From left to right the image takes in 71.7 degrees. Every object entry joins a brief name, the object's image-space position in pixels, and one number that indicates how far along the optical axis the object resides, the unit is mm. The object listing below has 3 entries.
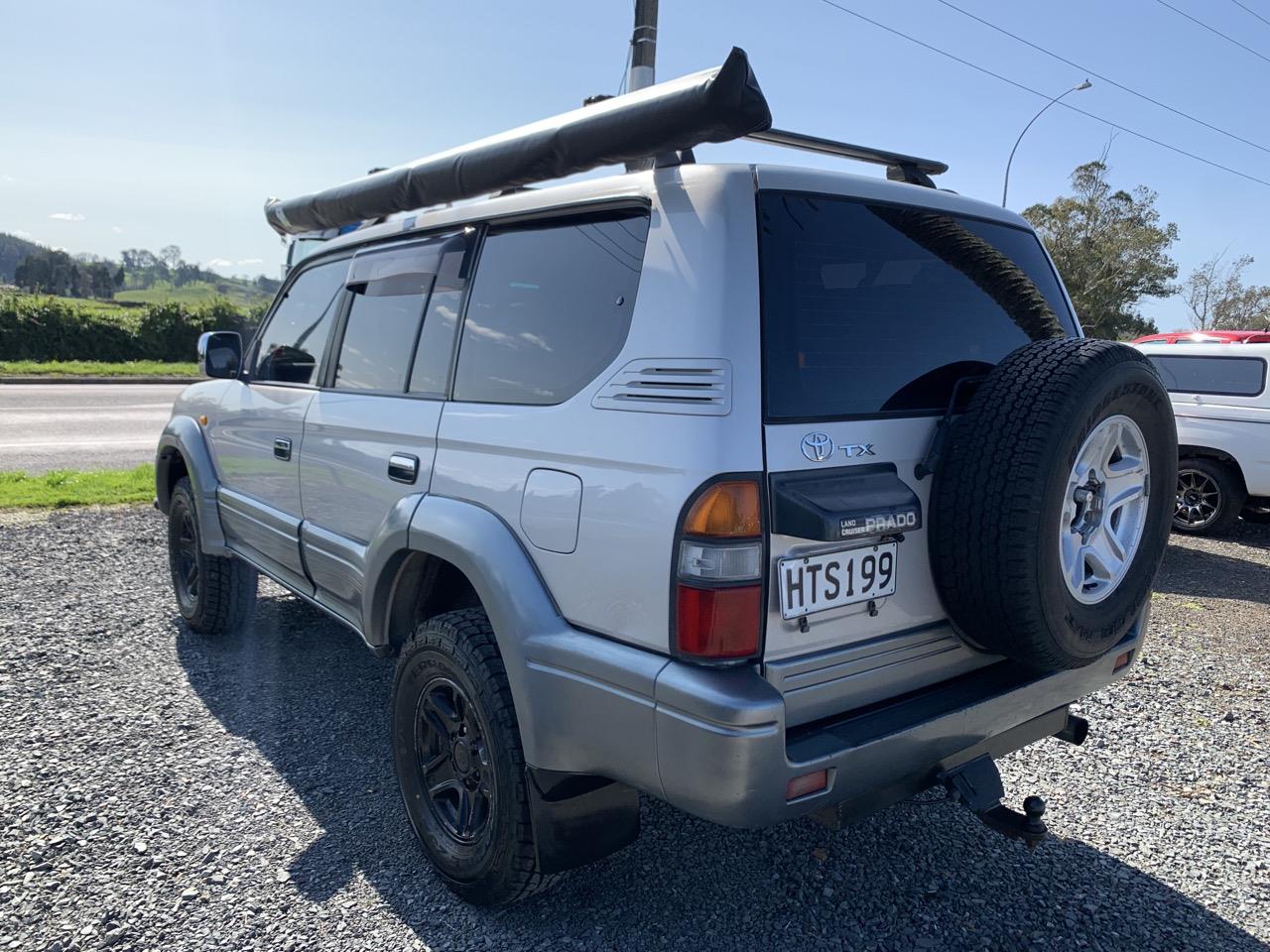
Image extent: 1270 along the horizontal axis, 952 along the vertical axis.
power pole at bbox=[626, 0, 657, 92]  8039
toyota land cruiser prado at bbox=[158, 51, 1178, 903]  1889
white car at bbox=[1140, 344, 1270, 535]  7719
